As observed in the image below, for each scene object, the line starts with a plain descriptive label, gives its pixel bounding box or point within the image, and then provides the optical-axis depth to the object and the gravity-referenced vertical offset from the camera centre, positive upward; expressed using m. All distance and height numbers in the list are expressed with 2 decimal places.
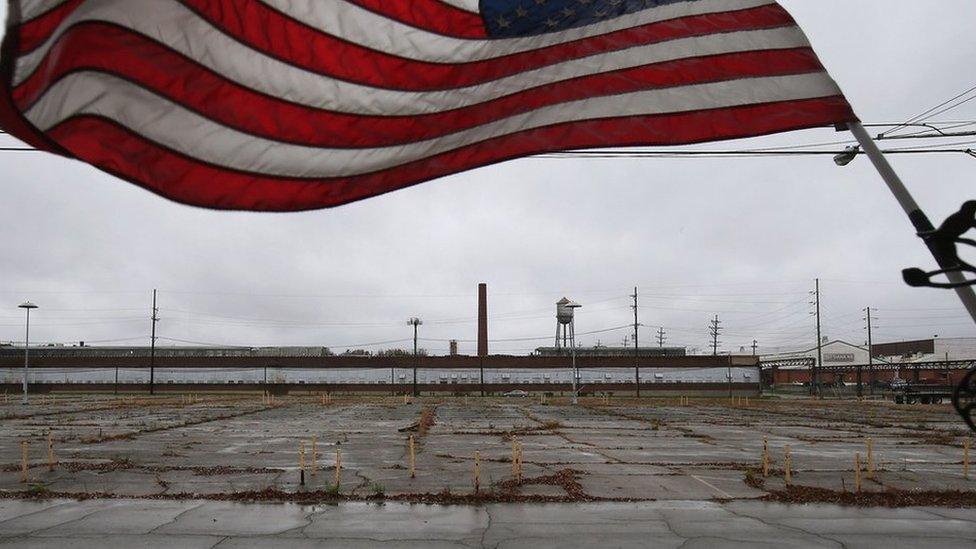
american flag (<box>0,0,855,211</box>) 4.66 +1.82
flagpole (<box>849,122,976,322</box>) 4.03 +0.83
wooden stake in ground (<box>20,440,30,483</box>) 17.14 -2.84
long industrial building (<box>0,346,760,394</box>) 92.56 -3.09
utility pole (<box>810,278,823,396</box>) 87.44 -4.61
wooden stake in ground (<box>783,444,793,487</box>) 16.77 -2.80
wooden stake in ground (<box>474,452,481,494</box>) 15.69 -2.75
